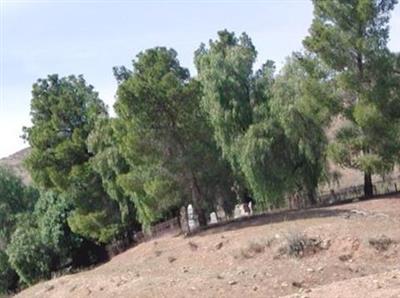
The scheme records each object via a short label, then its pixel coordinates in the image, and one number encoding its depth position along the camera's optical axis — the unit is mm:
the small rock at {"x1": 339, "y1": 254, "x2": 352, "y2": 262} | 22422
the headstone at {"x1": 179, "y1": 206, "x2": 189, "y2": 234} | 37812
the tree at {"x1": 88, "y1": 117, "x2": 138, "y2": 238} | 39812
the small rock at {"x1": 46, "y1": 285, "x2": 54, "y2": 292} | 30734
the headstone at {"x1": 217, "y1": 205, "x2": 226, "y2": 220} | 42100
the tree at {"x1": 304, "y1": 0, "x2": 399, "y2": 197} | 34031
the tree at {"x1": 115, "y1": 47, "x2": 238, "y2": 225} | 34781
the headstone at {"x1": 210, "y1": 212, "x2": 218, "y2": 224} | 41156
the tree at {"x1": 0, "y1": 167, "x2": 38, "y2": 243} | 61906
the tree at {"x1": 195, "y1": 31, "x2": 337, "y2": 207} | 35656
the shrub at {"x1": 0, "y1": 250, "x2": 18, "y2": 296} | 48906
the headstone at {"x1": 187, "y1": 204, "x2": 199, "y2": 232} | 38228
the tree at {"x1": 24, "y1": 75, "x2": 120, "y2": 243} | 43094
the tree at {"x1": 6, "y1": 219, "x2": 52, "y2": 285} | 45375
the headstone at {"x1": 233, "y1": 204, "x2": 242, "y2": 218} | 42462
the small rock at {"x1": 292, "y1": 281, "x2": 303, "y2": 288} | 19250
